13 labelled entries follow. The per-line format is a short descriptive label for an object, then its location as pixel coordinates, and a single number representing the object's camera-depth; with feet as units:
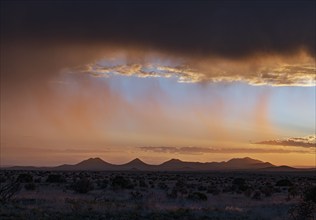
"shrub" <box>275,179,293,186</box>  216.21
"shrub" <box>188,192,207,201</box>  120.26
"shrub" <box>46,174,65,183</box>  189.26
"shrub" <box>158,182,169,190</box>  167.12
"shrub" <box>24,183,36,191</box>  139.13
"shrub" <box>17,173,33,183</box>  182.10
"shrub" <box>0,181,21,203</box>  91.54
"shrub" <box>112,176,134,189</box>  158.03
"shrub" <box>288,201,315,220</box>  74.90
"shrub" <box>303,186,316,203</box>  91.37
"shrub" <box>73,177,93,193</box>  133.49
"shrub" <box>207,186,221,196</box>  146.88
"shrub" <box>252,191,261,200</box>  132.60
